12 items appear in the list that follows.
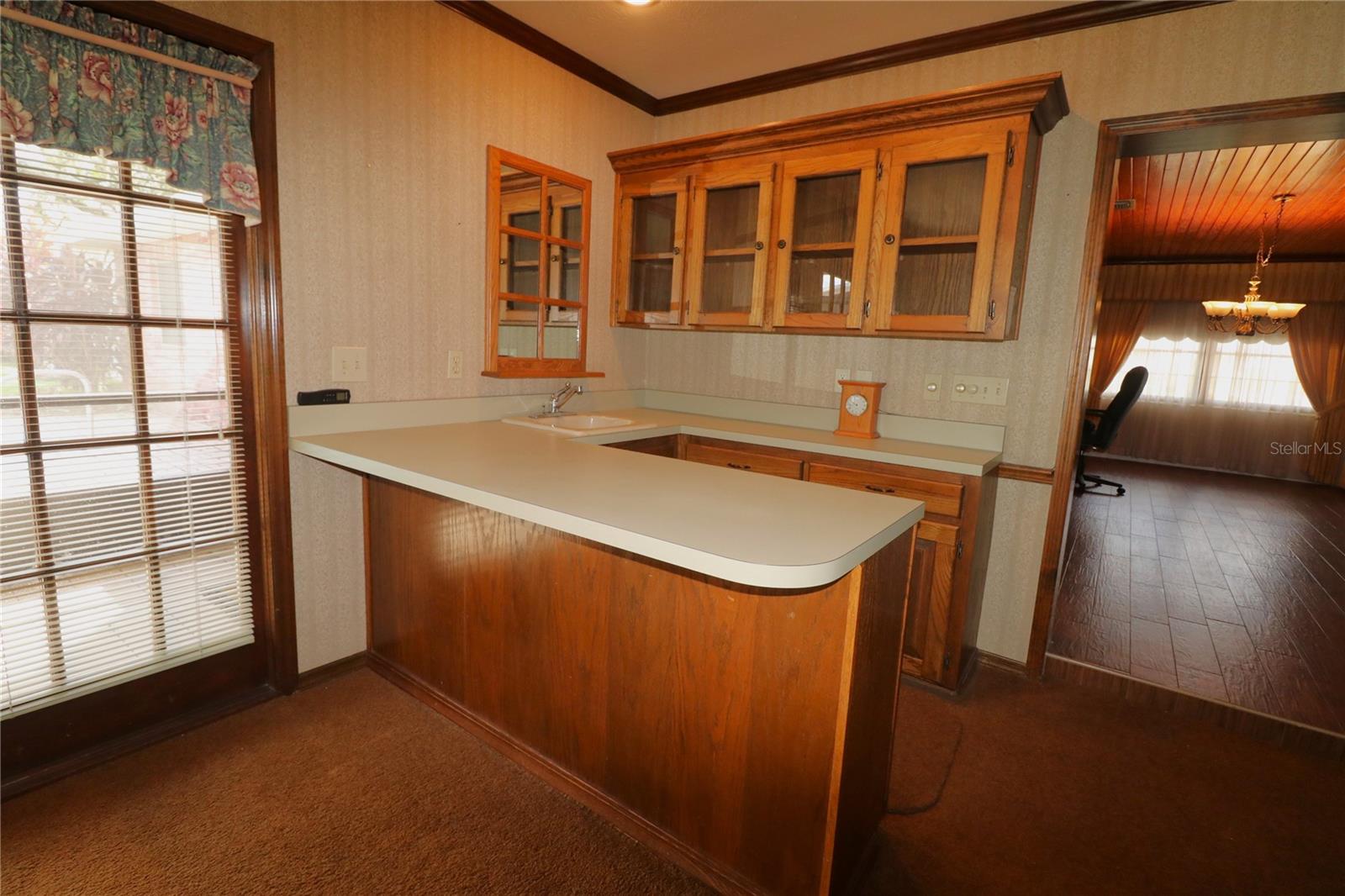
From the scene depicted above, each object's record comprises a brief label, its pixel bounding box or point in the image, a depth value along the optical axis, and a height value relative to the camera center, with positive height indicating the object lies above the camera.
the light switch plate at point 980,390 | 2.44 -0.06
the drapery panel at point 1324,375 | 6.63 +0.17
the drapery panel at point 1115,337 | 7.61 +0.52
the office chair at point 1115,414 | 5.48 -0.29
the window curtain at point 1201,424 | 7.05 -0.43
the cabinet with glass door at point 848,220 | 2.13 +0.56
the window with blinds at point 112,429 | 1.54 -0.26
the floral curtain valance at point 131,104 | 1.39 +0.54
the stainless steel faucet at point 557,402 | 2.74 -0.21
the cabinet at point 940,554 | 2.18 -0.63
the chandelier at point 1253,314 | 5.91 +0.72
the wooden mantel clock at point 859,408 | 2.60 -0.17
